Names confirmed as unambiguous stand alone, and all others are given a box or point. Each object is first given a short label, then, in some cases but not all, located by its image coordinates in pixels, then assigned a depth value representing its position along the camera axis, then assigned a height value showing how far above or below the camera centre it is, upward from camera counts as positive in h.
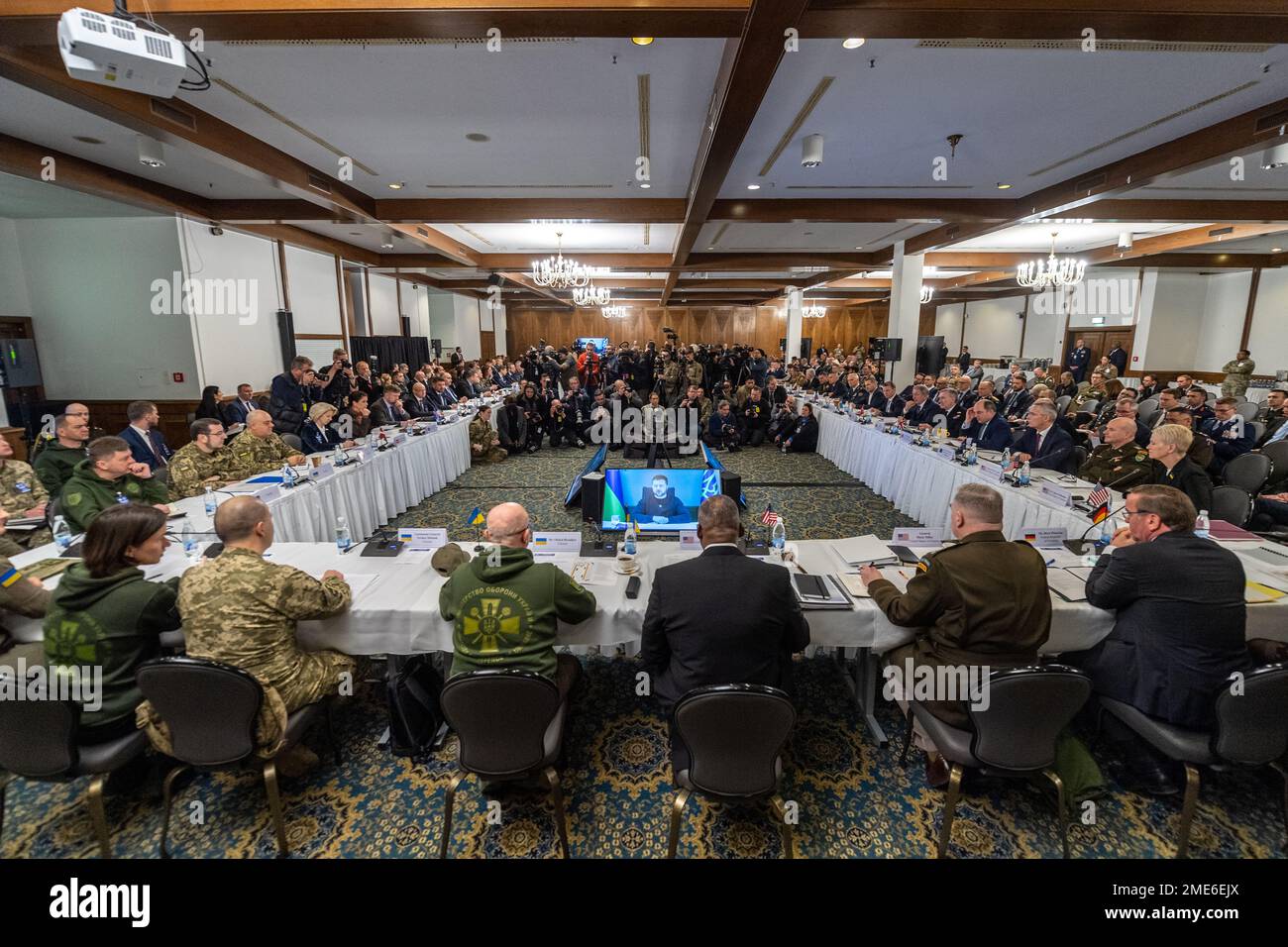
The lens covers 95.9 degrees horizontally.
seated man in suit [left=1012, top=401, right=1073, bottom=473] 5.08 -0.73
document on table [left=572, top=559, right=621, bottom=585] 2.72 -1.00
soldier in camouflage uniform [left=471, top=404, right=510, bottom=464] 8.77 -1.24
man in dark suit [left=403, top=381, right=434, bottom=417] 8.48 -0.64
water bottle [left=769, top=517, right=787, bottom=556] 2.97 -0.90
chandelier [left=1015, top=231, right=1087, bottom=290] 8.23 +1.25
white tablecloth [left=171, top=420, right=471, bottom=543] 4.24 -1.19
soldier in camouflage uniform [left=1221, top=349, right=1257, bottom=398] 10.64 -0.27
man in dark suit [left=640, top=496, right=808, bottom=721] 1.92 -0.85
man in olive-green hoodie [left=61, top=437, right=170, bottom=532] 3.37 -0.70
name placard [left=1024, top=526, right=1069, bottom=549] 3.17 -0.96
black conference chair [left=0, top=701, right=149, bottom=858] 1.83 -1.25
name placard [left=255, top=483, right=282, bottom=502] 4.06 -0.93
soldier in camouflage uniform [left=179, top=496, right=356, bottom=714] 2.03 -0.87
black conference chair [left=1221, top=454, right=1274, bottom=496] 4.70 -0.91
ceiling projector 1.99 +1.08
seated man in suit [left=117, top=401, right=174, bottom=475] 4.52 -0.59
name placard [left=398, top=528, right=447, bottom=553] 3.14 -0.96
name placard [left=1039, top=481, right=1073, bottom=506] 4.05 -0.95
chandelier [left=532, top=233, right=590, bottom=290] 9.09 +1.42
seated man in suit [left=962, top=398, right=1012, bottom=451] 5.97 -0.69
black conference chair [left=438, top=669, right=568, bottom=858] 1.77 -1.15
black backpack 2.55 -1.51
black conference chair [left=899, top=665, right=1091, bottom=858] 1.81 -1.19
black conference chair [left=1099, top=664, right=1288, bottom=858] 1.84 -1.25
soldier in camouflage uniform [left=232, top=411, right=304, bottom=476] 4.86 -0.74
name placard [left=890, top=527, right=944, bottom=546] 3.23 -0.97
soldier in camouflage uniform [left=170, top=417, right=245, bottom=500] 4.26 -0.78
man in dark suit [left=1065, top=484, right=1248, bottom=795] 2.05 -0.91
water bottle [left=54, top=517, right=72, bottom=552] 3.07 -0.92
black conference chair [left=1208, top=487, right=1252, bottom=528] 3.72 -0.94
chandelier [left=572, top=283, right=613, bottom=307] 13.54 +1.59
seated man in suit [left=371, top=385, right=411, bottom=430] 7.48 -0.64
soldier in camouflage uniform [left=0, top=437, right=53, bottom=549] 3.91 -0.89
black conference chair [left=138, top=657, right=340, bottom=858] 1.82 -1.13
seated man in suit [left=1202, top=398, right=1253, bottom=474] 5.74 -0.77
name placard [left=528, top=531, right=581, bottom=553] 3.12 -0.97
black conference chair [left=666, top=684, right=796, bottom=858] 1.65 -1.12
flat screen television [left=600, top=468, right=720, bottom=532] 4.38 -1.04
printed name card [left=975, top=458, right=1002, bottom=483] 4.92 -0.94
